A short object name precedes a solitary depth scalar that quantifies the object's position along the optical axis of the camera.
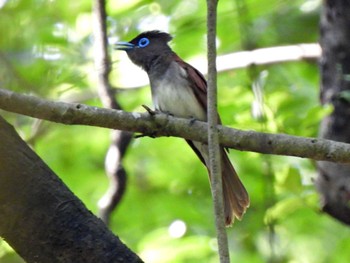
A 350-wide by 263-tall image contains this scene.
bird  10.43
